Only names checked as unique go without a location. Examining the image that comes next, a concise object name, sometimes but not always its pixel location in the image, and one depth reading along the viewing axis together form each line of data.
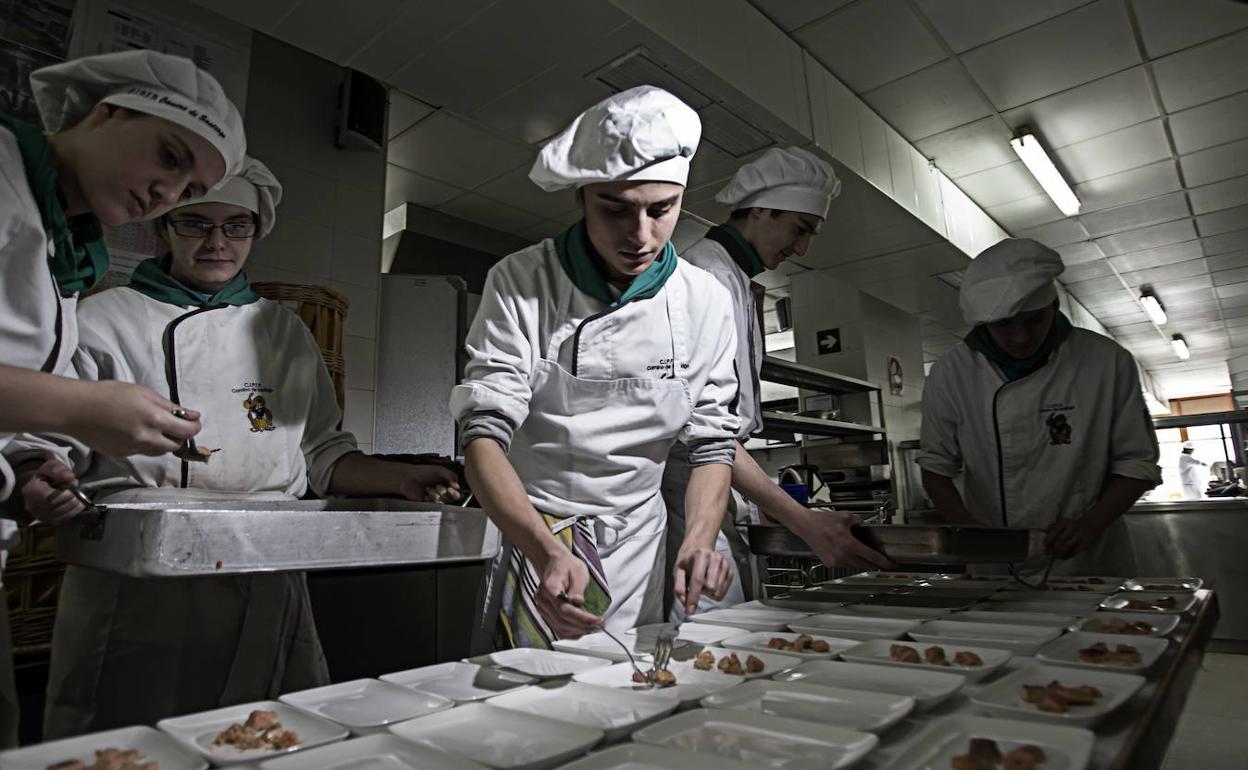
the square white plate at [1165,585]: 1.61
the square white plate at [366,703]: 0.73
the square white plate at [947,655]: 0.90
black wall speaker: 3.10
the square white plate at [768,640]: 1.01
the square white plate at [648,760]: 0.59
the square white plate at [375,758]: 0.60
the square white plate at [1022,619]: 1.24
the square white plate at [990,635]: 1.03
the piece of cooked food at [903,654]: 0.97
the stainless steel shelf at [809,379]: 4.17
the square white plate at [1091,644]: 0.89
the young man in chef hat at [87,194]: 0.88
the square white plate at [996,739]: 0.61
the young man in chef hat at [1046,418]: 2.12
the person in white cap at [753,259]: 1.60
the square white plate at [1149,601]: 1.31
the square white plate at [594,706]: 0.71
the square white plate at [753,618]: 1.21
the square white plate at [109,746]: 0.60
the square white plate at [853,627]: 1.14
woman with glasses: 1.27
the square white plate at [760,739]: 0.60
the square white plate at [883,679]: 0.80
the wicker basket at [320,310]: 2.31
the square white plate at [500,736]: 0.61
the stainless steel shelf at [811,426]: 4.05
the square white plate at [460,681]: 0.84
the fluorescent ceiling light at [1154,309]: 7.30
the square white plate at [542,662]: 0.92
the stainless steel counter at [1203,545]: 3.51
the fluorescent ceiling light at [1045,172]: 4.16
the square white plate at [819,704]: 0.71
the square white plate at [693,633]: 1.11
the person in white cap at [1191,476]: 7.35
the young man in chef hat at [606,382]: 1.21
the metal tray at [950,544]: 1.28
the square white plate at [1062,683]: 0.70
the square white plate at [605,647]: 0.99
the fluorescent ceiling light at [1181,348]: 9.23
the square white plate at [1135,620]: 1.13
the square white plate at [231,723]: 0.63
